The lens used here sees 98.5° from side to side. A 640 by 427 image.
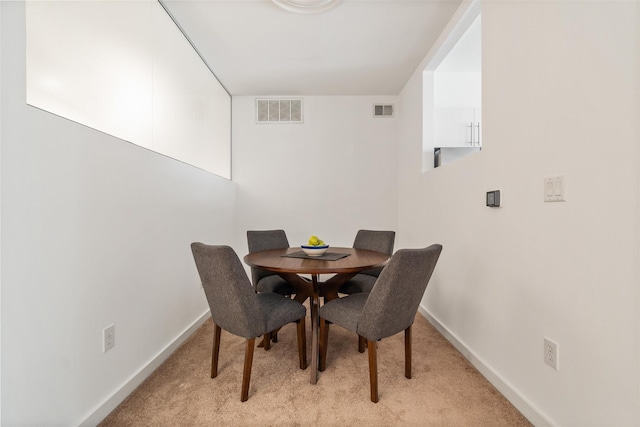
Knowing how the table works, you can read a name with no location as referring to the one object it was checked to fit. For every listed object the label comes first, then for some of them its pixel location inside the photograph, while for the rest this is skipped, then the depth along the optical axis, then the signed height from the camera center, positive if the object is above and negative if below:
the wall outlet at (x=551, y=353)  1.31 -0.68
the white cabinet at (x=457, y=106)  3.18 +1.24
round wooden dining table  1.68 -0.34
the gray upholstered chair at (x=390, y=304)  1.43 -0.51
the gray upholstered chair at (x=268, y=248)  2.33 -0.36
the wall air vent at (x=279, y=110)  3.85 +1.43
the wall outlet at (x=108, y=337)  1.48 -0.69
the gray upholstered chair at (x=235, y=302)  1.46 -0.50
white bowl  2.12 -0.29
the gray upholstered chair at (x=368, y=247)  2.37 -0.34
